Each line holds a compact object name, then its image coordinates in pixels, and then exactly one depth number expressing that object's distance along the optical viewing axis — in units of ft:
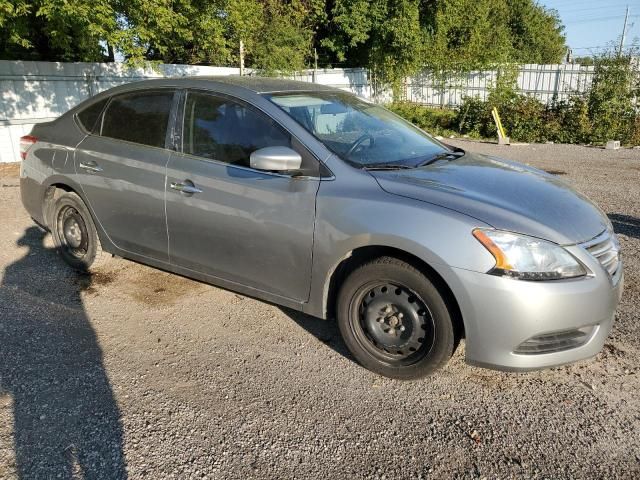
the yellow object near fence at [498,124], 46.64
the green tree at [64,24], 23.24
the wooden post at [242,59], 46.92
